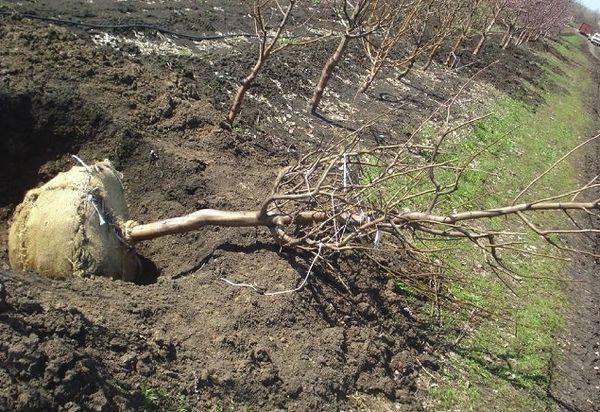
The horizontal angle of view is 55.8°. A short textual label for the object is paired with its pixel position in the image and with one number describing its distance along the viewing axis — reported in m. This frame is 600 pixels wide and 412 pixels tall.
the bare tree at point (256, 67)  5.72
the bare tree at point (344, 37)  7.01
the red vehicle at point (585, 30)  48.10
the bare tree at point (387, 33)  7.60
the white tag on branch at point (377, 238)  3.92
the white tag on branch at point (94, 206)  4.05
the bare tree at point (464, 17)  12.57
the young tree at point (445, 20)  10.45
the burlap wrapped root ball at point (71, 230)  3.96
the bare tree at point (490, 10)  14.65
